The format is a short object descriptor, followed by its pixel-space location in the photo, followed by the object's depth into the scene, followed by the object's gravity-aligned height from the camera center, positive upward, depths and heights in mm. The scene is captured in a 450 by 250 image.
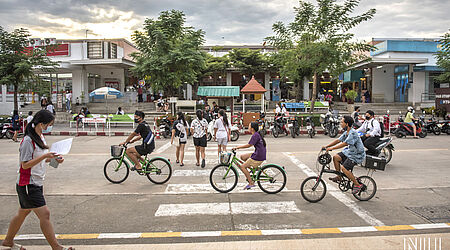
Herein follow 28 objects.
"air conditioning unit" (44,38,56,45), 30348 +6366
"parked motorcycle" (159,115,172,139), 18656 -924
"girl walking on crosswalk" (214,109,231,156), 11211 -553
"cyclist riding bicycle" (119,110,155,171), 8375 -781
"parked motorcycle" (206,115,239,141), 17184 -1049
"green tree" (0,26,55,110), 23281 +3693
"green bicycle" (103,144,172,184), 8438 -1417
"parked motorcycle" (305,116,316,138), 18719 -858
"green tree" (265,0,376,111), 23859 +5299
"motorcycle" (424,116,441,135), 19719 -842
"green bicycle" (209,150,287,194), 7605 -1437
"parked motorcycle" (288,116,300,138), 18672 -802
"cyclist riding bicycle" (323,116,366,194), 7023 -869
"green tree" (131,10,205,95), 27359 +4978
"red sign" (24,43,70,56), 31831 +5727
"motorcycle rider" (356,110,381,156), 10078 -611
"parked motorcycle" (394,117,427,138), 17922 -928
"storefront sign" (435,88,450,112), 25453 +1082
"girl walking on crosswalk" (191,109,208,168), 10565 -613
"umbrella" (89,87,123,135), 27328 +1656
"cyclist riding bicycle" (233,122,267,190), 7441 -886
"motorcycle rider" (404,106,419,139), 17656 -343
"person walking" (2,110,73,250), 4398 -785
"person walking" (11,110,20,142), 18109 -534
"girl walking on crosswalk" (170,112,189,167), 10781 -625
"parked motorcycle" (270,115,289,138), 18875 -794
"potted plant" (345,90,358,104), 31875 +1520
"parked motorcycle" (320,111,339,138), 19031 -707
